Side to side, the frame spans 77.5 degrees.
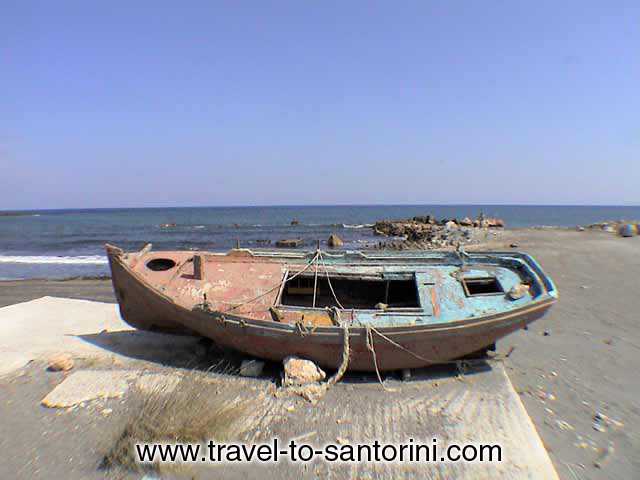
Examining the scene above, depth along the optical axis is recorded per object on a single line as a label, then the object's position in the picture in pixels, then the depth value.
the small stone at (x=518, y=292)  6.30
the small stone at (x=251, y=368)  6.39
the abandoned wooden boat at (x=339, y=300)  5.94
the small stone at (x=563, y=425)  5.03
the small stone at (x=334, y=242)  28.78
